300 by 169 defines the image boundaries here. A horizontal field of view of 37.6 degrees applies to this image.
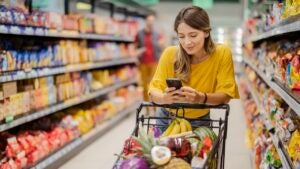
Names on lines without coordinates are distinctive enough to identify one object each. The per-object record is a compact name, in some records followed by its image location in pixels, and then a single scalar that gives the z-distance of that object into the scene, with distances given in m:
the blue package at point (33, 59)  4.03
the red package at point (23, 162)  3.60
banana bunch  2.16
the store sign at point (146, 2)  9.29
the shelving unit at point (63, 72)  3.63
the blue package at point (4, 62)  3.49
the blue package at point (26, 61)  3.90
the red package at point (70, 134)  4.82
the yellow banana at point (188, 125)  2.21
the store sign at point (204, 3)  8.36
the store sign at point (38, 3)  4.95
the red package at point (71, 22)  4.88
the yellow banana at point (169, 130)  2.17
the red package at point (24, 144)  3.81
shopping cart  2.06
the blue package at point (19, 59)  3.77
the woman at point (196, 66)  2.32
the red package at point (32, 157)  3.81
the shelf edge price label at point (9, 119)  3.48
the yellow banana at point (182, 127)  2.17
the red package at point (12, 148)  3.57
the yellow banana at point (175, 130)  2.15
